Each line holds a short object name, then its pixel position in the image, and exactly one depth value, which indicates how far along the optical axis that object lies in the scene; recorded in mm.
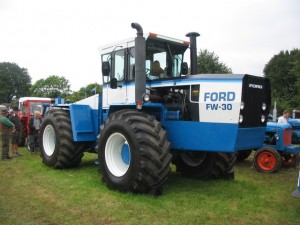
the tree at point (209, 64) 27797
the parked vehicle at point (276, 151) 9758
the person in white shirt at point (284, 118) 11886
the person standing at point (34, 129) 12711
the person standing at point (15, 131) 11812
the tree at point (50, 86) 73562
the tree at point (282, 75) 42688
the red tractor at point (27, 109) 14613
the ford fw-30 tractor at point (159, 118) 6137
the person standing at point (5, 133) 10852
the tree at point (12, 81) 70562
